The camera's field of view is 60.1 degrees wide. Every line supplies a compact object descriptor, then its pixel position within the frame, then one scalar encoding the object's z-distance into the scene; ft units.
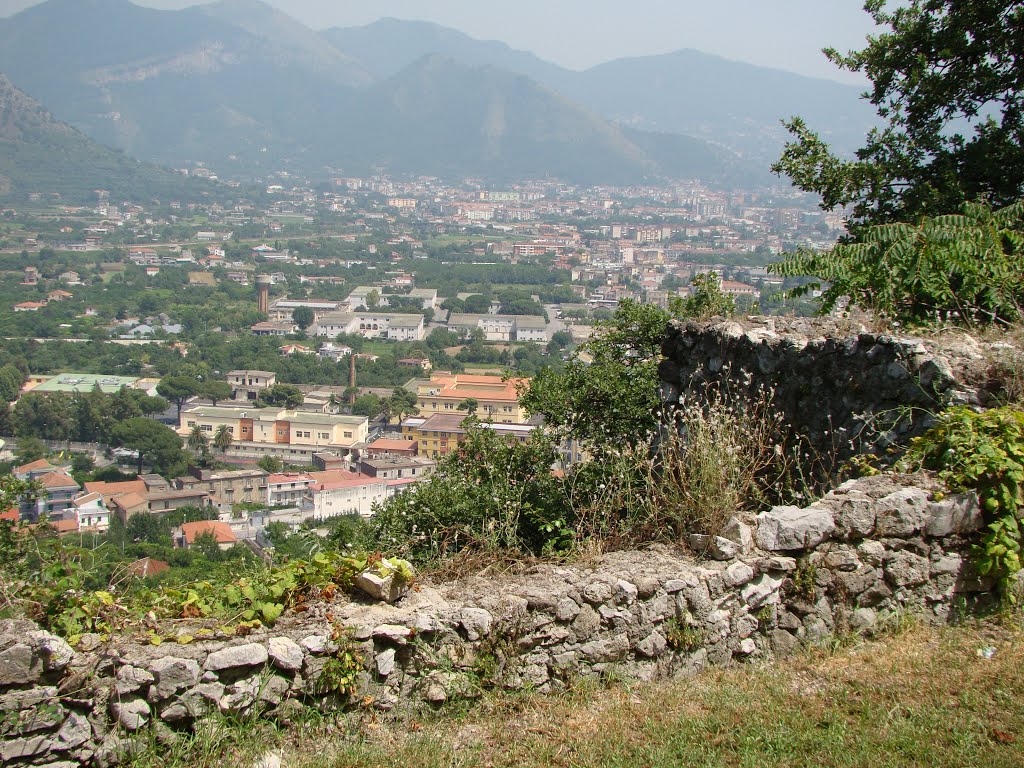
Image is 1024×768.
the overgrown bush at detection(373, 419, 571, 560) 18.58
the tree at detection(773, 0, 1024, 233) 29.35
